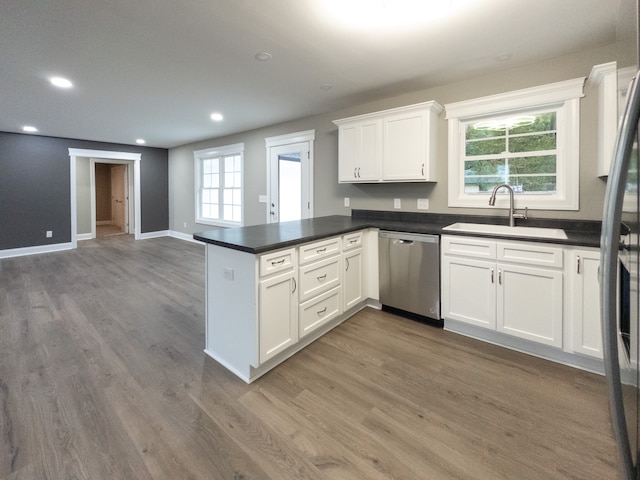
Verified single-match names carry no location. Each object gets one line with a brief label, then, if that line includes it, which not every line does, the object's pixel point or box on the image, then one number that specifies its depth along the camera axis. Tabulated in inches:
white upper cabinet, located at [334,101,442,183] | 122.4
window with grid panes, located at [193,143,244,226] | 240.5
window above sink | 102.9
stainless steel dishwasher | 108.4
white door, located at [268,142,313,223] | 183.5
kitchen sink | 98.7
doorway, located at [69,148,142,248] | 253.0
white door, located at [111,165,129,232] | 346.0
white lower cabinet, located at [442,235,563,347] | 86.8
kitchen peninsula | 77.4
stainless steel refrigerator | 28.5
